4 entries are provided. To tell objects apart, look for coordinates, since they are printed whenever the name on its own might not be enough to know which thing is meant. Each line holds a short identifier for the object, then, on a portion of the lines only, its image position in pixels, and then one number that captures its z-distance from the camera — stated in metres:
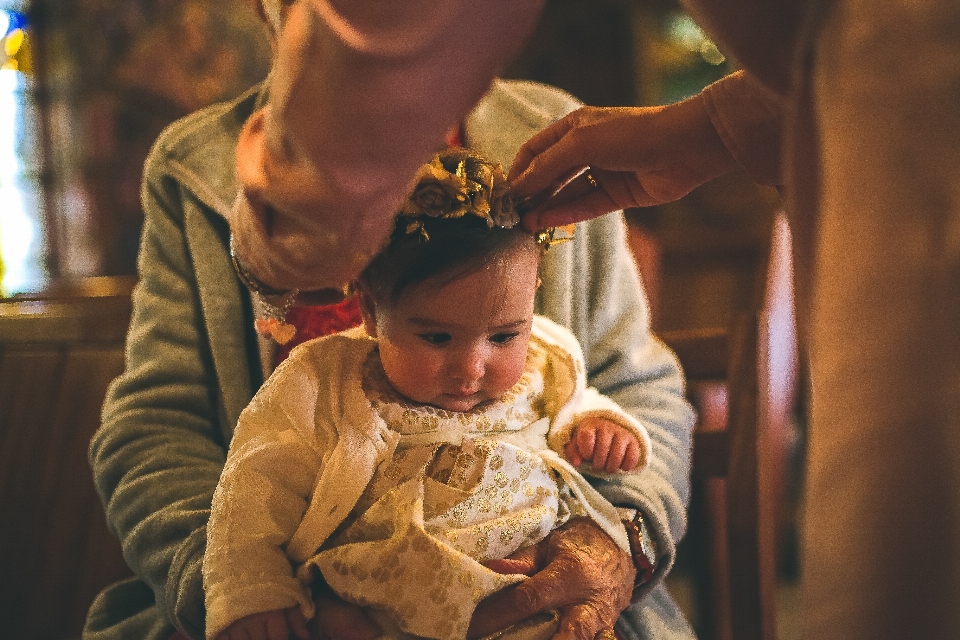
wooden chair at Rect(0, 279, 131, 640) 1.29
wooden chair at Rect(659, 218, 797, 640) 1.21
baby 0.81
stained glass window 4.23
